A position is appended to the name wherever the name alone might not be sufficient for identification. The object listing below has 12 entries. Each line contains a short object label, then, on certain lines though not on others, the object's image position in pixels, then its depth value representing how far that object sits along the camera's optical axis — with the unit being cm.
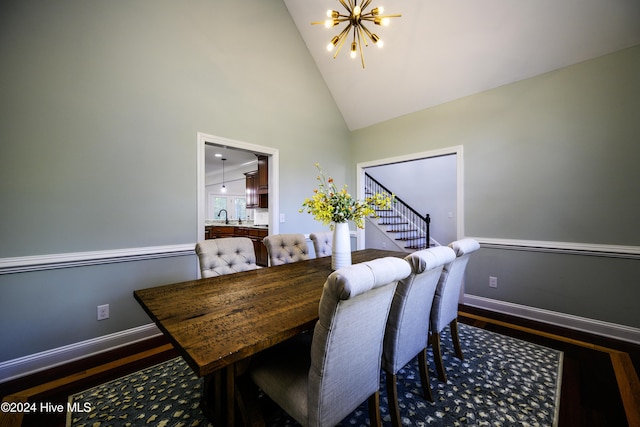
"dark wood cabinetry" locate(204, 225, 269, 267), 490
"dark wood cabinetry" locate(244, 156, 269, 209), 492
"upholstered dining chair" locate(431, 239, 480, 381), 170
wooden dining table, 85
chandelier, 199
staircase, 571
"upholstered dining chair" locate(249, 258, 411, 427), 86
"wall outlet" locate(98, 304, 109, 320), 207
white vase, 195
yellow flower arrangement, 192
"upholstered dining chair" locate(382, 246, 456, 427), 127
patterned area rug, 139
